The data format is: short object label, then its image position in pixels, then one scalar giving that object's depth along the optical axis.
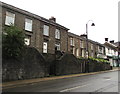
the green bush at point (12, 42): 11.71
